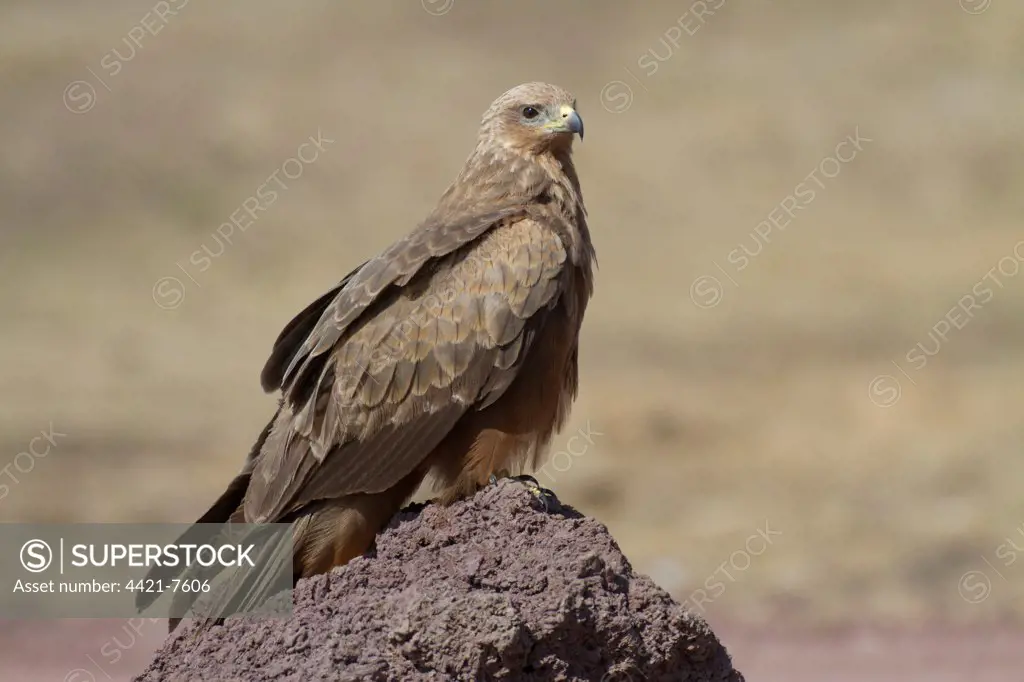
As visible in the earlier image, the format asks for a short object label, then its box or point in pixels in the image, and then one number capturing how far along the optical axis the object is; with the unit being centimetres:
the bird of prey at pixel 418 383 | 1523
